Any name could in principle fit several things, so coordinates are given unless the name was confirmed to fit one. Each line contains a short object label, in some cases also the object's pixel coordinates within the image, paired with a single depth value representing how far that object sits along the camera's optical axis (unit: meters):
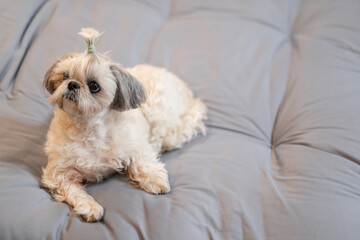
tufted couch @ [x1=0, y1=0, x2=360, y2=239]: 1.26
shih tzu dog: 1.32
